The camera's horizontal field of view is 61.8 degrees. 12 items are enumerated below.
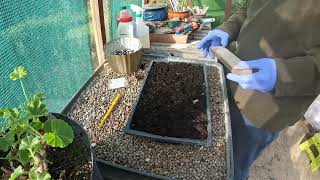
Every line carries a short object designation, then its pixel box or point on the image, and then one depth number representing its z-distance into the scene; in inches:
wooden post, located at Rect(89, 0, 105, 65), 53.5
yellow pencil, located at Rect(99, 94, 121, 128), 39.1
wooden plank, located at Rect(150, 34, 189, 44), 67.9
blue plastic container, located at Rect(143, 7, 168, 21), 78.0
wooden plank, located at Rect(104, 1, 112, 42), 63.5
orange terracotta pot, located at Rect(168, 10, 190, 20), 80.1
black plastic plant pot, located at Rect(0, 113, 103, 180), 23.6
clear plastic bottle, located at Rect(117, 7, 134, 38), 56.2
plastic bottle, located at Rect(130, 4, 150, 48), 60.5
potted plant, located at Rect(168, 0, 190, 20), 80.3
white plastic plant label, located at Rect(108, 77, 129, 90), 47.8
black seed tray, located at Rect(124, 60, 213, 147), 34.9
